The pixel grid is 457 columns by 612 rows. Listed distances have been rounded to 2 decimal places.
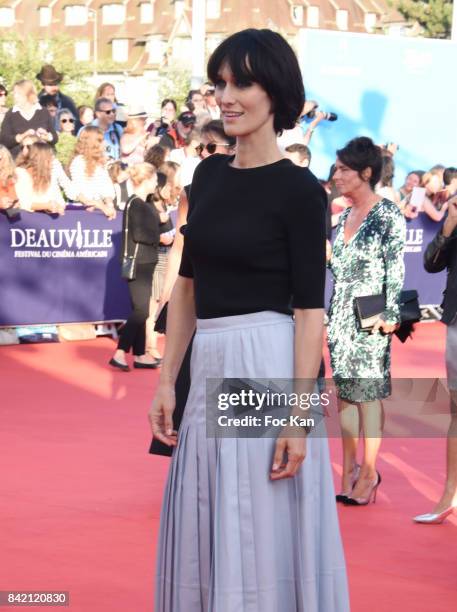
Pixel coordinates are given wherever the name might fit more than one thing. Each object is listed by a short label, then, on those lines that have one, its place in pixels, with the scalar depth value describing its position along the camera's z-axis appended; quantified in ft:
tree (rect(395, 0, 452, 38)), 220.02
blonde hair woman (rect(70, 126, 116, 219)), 43.27
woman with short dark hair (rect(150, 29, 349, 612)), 11.98
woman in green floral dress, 22.62
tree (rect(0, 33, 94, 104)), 176.35
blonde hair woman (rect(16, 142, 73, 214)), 40.24
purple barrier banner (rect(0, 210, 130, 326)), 39.73
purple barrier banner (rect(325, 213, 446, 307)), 50.49
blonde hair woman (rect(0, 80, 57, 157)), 47.44
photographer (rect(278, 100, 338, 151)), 52.39
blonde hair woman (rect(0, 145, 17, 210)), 38.73
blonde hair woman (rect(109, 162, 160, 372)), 36.81
